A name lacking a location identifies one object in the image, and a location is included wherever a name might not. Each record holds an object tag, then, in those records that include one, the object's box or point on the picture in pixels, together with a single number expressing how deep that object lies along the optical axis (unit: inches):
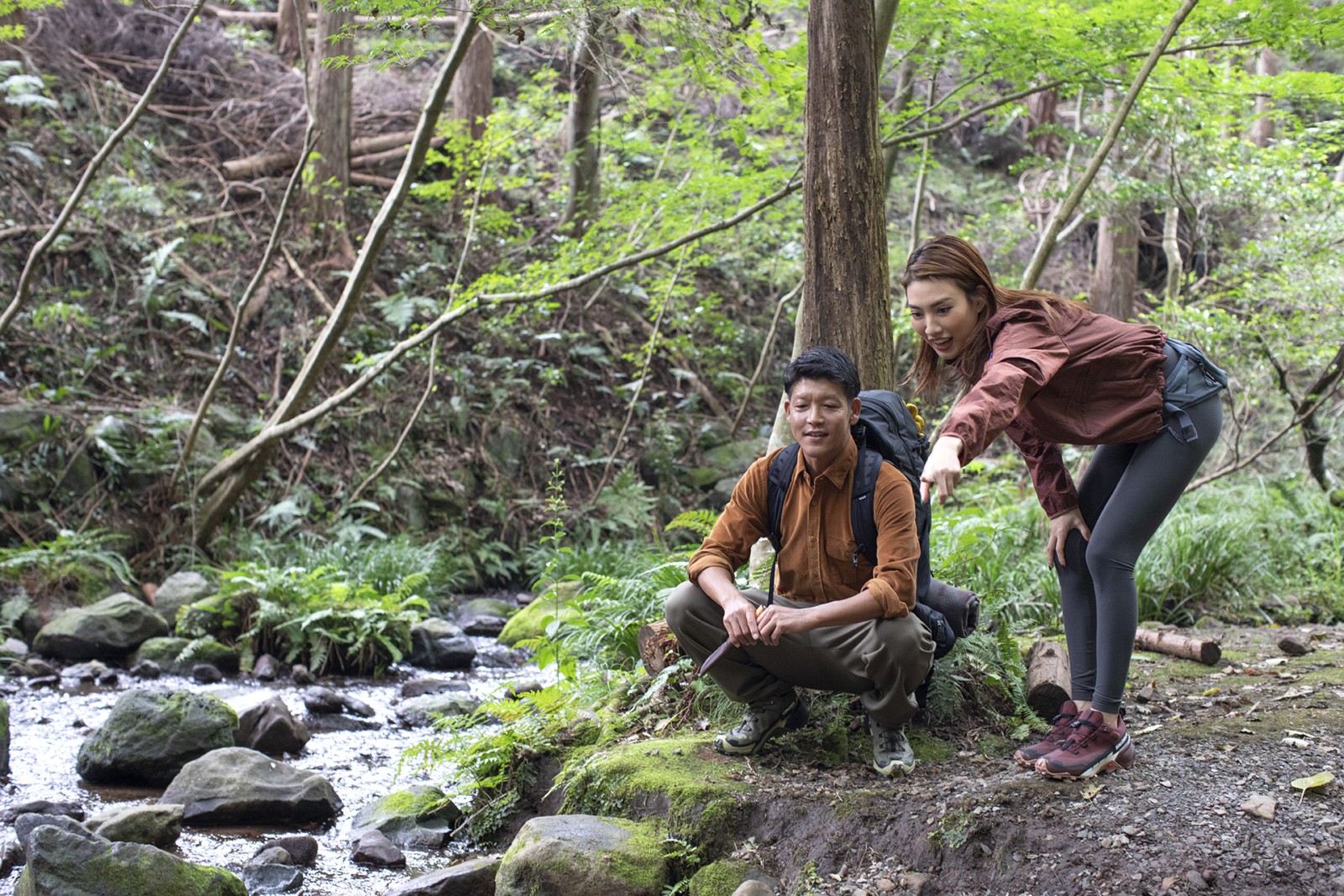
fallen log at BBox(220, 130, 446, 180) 503.8
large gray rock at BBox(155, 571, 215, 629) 303.6
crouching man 125.2
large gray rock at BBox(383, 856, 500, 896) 131.0
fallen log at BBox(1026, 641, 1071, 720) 153.2
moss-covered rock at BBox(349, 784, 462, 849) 160.7
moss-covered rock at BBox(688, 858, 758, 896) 117.5
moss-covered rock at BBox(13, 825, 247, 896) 121.9
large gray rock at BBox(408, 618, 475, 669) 293.3
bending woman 119.0
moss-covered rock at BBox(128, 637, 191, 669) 273.7
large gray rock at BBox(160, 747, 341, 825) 168.7
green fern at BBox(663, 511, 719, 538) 213.5
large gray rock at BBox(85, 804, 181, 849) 152.7
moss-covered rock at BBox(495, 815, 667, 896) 118.6
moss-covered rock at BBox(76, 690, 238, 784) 187.3
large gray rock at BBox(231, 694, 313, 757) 206.2
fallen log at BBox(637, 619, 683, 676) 173.0
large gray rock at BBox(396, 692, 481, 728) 235.1
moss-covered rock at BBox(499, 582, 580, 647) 292.7
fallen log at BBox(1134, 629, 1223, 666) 194.5
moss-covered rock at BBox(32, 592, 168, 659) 273.0
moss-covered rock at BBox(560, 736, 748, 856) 126.6
